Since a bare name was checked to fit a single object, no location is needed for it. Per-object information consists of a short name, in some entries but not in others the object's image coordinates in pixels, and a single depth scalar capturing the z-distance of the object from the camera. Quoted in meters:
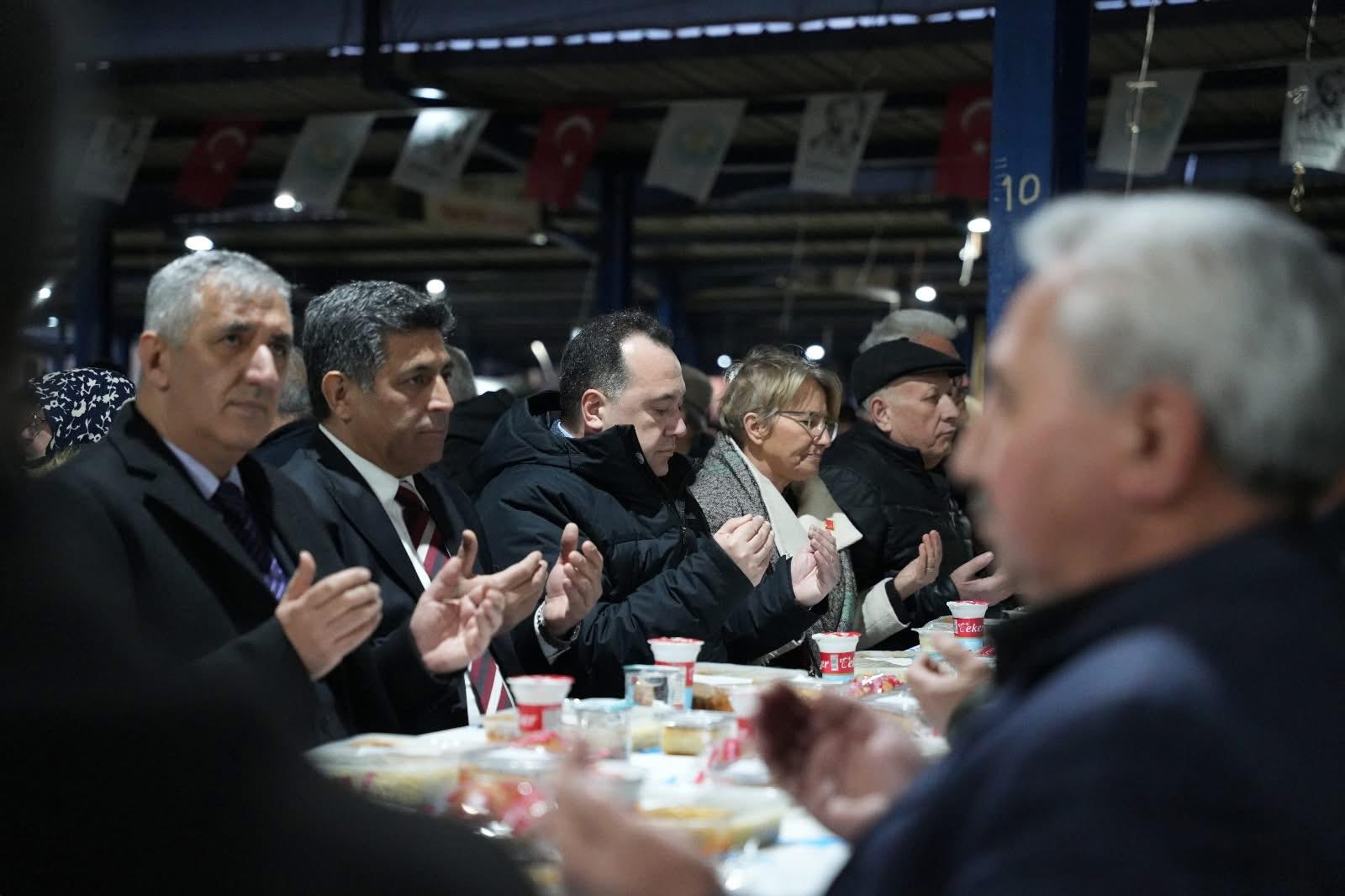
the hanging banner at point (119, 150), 11.20
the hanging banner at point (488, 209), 12.14
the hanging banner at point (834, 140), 9.52
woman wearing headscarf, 4.41
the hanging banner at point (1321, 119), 7.78
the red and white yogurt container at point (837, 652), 3.61
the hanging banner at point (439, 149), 10.15
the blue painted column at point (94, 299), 13.45
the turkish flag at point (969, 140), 9.29
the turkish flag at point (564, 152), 10.20
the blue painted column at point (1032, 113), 5.50
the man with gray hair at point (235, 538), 2.47
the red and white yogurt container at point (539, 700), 2.41
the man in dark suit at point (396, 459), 3.45
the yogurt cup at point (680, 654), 2.96
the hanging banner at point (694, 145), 9.83
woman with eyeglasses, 4.82
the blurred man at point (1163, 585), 1.09
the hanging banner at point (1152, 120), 8.78
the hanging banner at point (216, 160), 11.13
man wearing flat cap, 5.61
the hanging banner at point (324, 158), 10.58
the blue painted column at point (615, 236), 12.26
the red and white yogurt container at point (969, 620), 4.20
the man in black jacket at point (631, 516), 3.83
